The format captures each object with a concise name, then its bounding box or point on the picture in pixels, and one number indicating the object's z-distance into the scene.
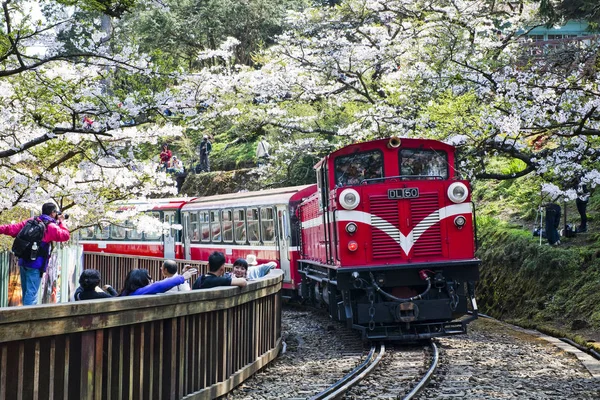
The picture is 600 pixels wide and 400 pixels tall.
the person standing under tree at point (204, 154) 34.38
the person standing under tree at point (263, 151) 29.62
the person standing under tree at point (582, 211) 17.98
